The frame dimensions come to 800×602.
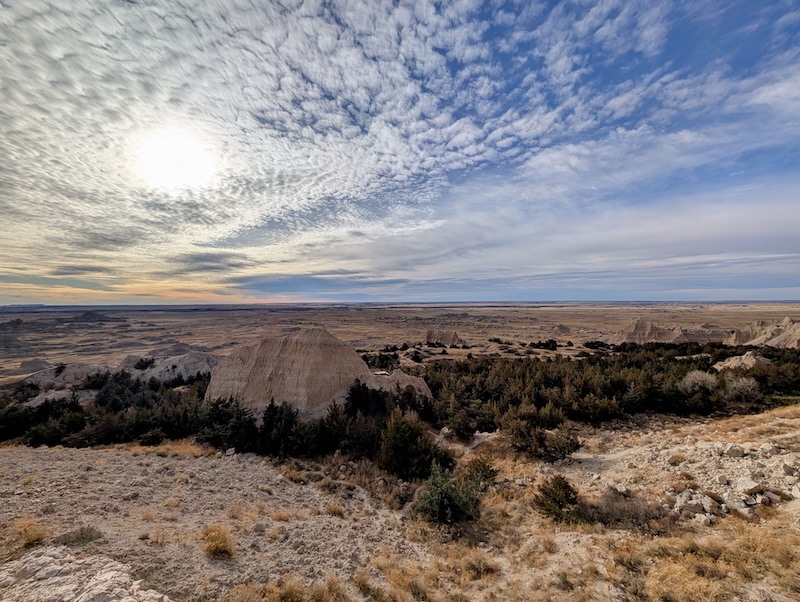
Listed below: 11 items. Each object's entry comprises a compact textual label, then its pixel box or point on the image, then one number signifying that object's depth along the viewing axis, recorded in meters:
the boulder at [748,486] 7.29
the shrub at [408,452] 11.86
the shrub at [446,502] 8.96
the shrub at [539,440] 11.53
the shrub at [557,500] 8.35
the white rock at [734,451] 8.96
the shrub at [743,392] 15.73
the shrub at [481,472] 10.23
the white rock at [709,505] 7.25
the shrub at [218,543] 6.82
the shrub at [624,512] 7.54
